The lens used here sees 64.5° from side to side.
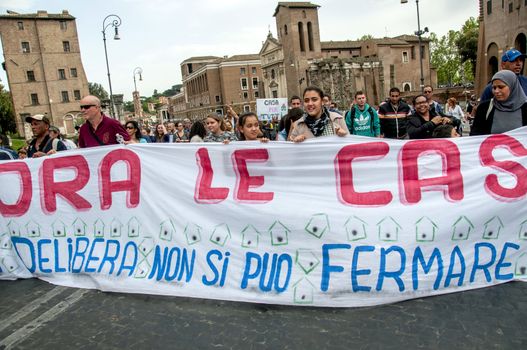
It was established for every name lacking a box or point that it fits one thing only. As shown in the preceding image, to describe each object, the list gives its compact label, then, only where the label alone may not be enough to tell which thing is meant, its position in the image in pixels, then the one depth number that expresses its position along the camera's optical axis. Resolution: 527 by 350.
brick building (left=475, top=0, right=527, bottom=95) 33.69
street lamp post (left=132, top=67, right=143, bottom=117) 28.10
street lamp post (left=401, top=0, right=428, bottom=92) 25.12
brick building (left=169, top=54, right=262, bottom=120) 90.00
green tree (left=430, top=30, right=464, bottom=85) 73.06
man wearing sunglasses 4.75
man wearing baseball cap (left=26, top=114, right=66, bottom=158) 5.11
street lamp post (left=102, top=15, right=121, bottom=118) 20.61
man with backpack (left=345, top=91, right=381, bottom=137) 6.97
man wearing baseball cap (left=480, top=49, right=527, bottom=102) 4.73
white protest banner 3.35
